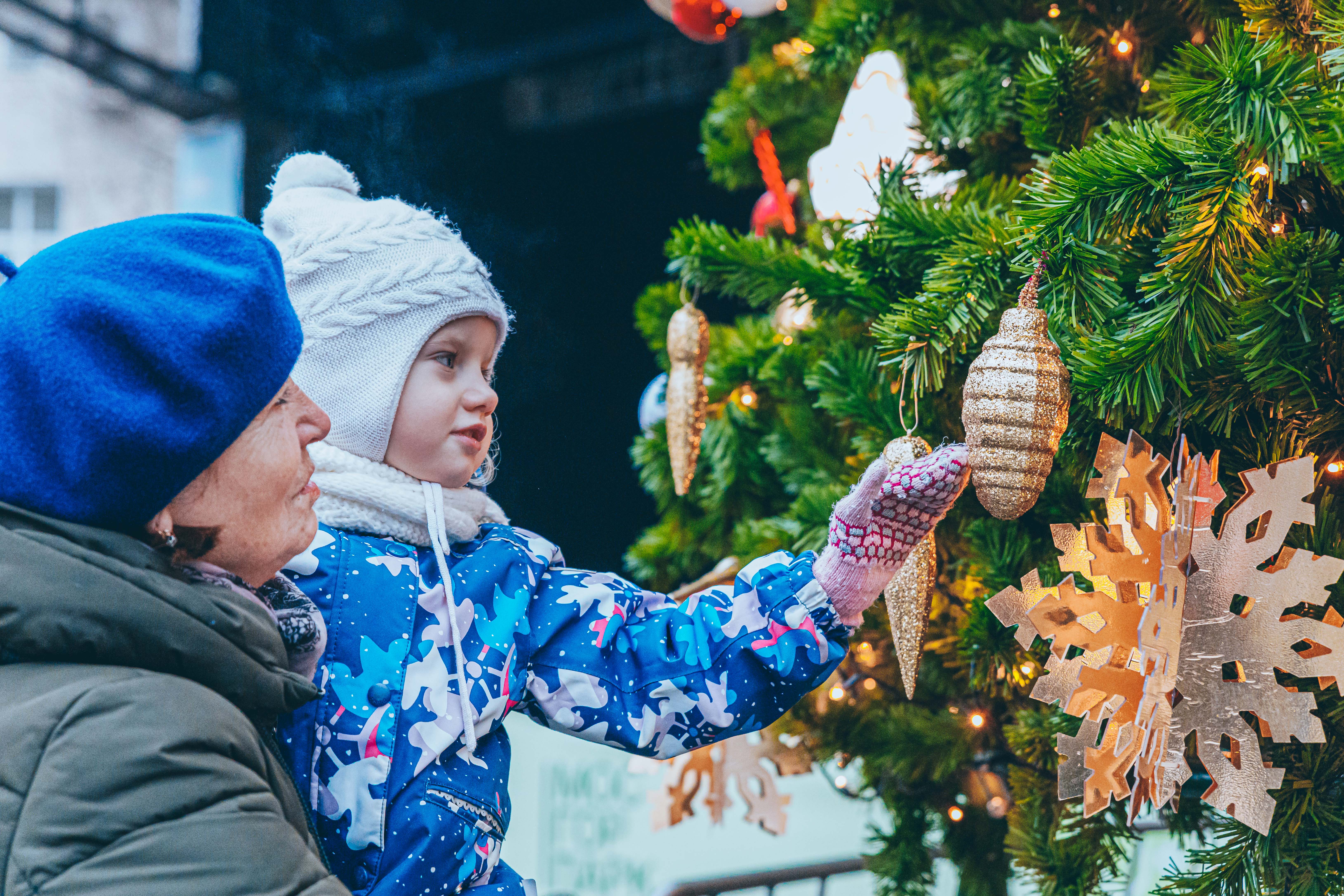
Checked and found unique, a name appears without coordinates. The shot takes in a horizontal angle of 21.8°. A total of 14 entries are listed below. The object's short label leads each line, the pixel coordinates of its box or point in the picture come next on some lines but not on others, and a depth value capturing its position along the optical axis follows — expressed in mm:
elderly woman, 2246
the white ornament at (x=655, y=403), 2966
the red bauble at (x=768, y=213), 3055
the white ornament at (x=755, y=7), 2901
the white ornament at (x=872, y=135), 2692
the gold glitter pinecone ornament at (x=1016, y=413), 2341
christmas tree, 2345
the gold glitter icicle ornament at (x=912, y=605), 2492
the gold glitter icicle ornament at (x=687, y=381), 2751
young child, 2498
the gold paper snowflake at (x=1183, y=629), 2353
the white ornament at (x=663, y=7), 2994
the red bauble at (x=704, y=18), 2976
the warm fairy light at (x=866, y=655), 2728
